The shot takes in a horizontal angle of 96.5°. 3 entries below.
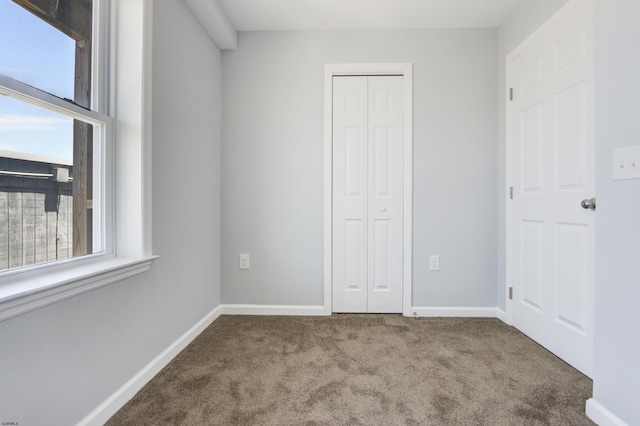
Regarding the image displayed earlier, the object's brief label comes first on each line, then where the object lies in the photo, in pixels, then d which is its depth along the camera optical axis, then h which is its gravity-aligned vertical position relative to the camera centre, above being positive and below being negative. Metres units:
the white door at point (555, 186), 1.57 +0.16
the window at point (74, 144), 0.98 +0.27
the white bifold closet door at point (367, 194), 2.42 +0.14
